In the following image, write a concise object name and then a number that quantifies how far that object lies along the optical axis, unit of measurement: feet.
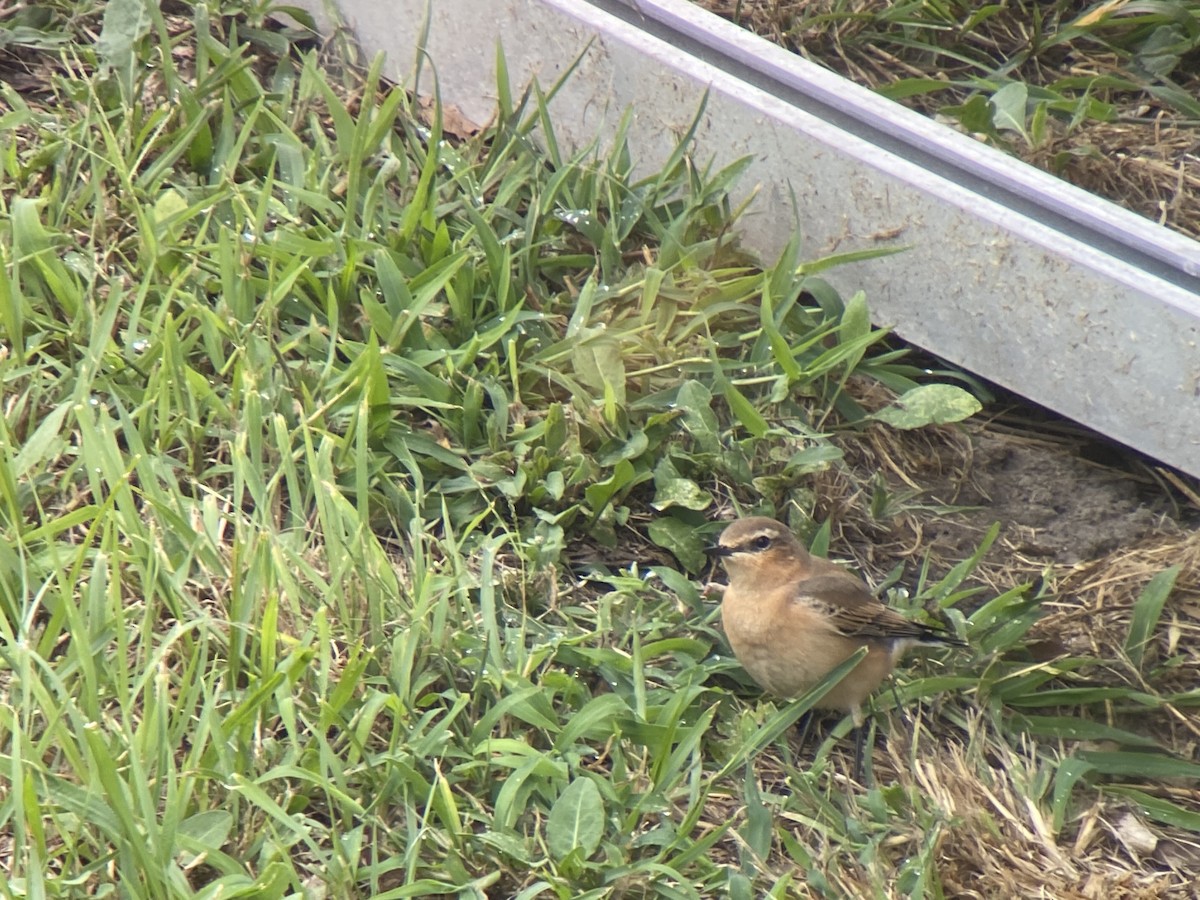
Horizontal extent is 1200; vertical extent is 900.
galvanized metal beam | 16.42
